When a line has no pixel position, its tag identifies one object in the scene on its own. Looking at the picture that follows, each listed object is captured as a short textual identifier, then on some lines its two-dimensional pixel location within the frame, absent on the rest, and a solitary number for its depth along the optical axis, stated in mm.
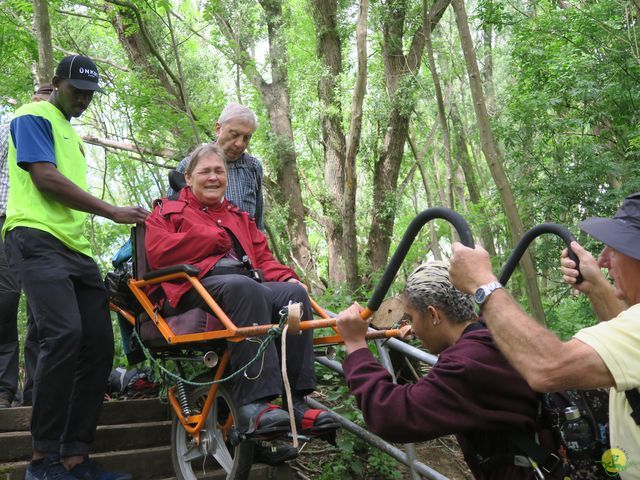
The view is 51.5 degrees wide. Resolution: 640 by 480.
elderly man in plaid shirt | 4598
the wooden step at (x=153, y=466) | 3975
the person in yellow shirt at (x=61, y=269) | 3434
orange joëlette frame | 3053
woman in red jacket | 3273
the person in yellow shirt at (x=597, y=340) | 1732
